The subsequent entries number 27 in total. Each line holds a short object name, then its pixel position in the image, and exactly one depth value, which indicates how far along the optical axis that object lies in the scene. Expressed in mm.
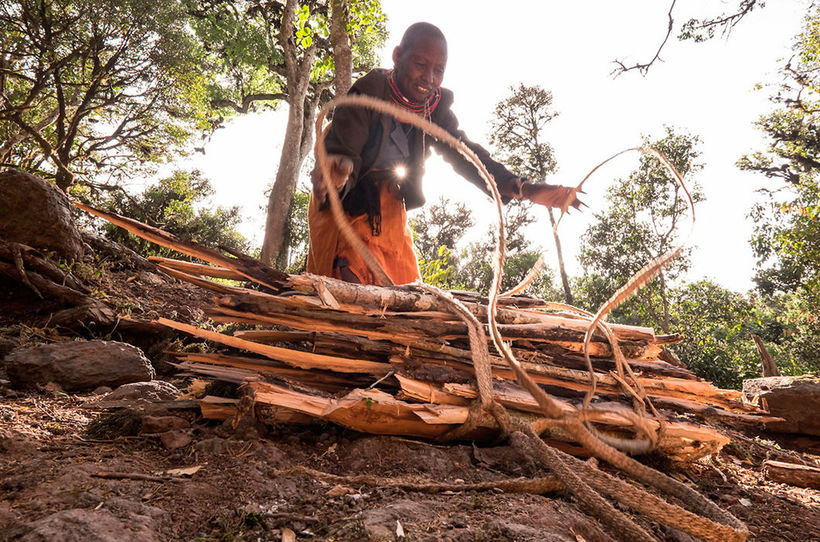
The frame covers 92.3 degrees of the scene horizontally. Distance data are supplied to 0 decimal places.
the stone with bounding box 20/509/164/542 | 865
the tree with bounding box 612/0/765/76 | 2698
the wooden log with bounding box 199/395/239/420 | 1571
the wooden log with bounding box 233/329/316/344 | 1727
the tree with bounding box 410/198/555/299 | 16567
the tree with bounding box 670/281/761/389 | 8625
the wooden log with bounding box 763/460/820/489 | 2199
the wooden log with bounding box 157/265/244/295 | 1460
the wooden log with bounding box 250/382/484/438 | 1418
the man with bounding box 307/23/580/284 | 2270
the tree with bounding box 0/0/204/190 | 8305
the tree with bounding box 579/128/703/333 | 12898
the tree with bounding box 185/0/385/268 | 9203
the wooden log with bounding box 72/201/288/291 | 1376
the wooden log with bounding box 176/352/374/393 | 1646
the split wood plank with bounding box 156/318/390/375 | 1566
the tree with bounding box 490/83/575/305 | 16312
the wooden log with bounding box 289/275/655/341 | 1604
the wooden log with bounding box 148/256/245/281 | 1504
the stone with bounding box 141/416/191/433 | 1580
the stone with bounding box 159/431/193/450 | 1475
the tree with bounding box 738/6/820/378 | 9016
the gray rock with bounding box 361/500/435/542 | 945
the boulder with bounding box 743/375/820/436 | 4102
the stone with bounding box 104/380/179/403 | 2129
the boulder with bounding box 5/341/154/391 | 2400
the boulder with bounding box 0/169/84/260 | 4301
